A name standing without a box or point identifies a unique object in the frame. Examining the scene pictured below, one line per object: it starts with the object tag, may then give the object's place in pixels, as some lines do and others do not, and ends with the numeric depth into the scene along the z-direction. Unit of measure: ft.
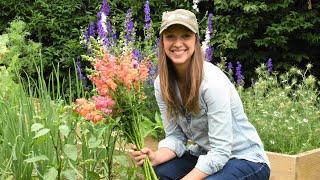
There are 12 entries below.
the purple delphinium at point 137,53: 17.10
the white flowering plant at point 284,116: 15.80
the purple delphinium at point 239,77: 19.34
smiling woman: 11.02
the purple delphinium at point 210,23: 18.67
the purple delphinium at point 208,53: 18.49
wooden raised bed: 14.28
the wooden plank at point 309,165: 14.37
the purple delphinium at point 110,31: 19.01
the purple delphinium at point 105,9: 19.02
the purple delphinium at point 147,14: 18.76
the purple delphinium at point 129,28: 18.56
